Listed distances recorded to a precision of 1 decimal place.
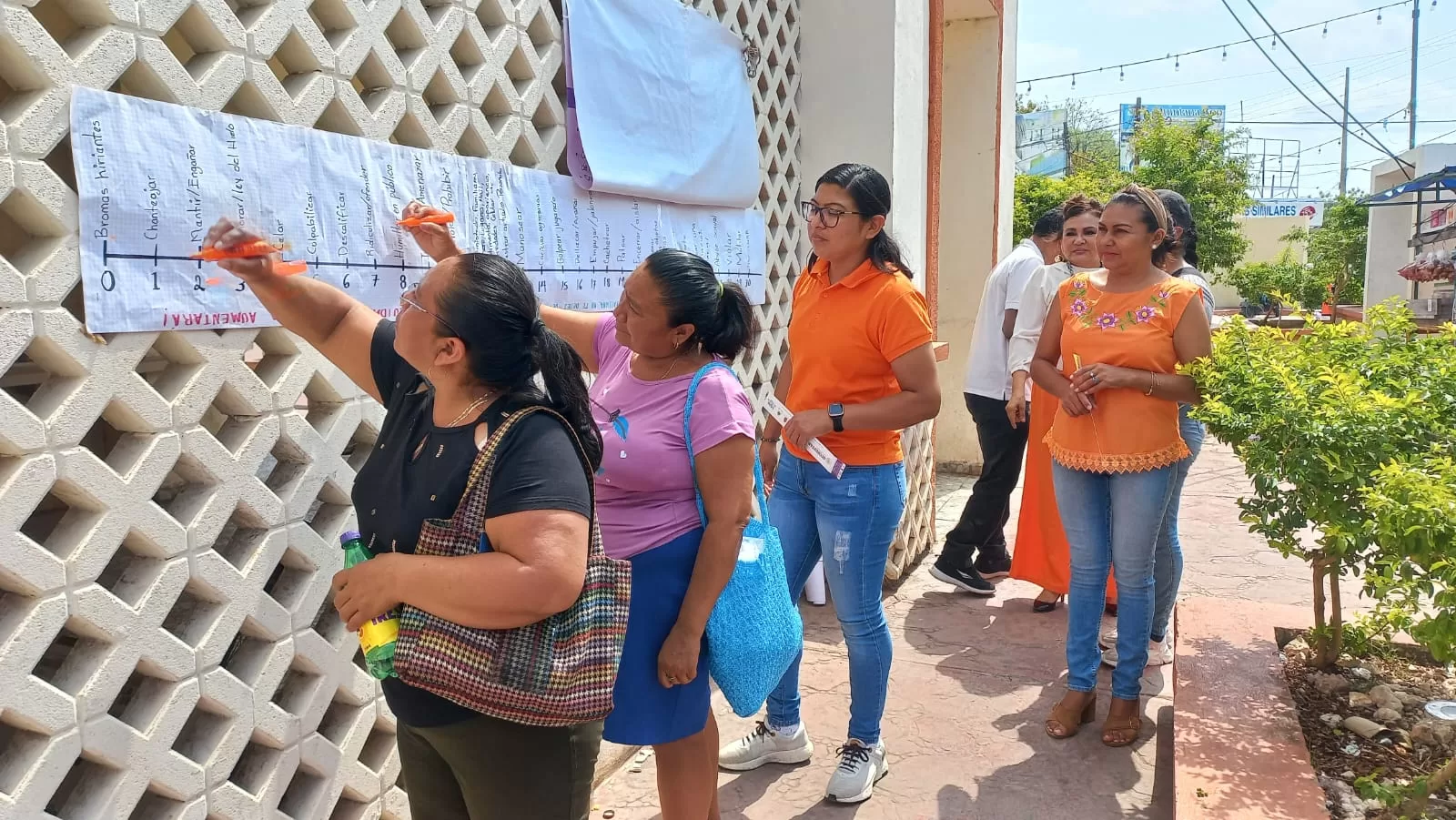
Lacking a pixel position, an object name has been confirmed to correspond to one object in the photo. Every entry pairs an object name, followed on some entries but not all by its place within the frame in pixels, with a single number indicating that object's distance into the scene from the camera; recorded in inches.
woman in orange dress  164.7
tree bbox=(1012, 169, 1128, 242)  719.1
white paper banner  68.6
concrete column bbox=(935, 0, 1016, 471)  273.3
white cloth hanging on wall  116.8
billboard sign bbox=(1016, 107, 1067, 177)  1895.4
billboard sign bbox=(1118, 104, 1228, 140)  2556.6
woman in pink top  79.0
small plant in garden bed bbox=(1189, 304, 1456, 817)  79.0
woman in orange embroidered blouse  116.7
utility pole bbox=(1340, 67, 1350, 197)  1971.2
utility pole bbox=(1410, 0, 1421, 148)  1412.4
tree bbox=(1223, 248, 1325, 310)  1314.0
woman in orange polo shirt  103.5
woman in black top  58.4
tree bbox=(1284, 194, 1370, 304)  1341.0
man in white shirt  179.0
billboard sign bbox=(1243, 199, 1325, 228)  2276.1
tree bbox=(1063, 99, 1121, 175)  1336.1
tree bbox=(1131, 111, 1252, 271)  885.8
